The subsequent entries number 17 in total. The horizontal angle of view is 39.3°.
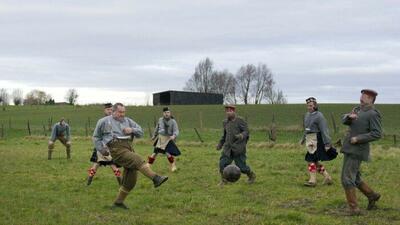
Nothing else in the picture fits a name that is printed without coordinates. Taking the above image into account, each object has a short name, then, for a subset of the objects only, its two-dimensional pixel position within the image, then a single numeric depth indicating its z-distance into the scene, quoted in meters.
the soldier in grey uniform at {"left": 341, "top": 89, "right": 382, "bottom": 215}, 9.35
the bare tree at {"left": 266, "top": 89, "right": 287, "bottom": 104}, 114.14
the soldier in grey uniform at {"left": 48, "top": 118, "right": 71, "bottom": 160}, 21.61
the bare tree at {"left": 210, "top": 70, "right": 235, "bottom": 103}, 115.38
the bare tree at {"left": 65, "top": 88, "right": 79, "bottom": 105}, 122.59
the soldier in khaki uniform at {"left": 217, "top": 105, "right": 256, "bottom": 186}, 13.04
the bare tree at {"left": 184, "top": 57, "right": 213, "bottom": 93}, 119.38
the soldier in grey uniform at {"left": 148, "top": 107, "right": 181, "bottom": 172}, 16.17
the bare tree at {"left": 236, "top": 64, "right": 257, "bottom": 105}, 116.69
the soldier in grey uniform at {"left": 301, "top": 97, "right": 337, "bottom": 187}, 12.77
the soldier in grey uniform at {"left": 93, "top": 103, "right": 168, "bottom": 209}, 9.81
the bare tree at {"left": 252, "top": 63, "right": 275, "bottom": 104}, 116.69
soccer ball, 11.92
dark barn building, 84.00
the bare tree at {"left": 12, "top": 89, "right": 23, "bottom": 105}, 128.38
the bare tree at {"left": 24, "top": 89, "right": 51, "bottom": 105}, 126.88
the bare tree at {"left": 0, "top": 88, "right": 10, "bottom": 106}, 121.45
